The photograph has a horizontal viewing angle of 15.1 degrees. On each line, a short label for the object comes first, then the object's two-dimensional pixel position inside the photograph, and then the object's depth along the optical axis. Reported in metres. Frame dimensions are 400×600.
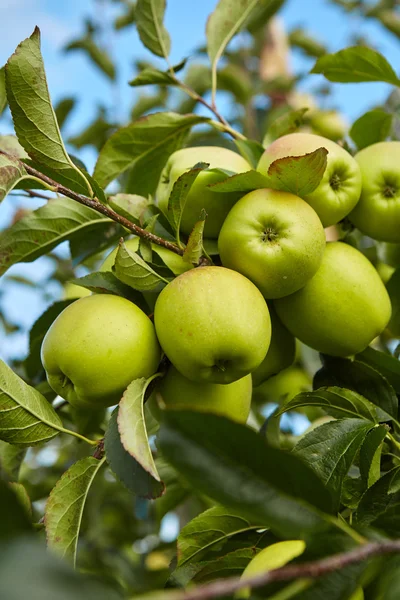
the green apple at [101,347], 0.90
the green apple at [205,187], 0.97
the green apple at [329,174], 0.96
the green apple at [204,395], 0.92
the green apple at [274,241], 0.92
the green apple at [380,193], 1.00
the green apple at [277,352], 0.99
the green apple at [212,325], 0.88
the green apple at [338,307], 0.96
